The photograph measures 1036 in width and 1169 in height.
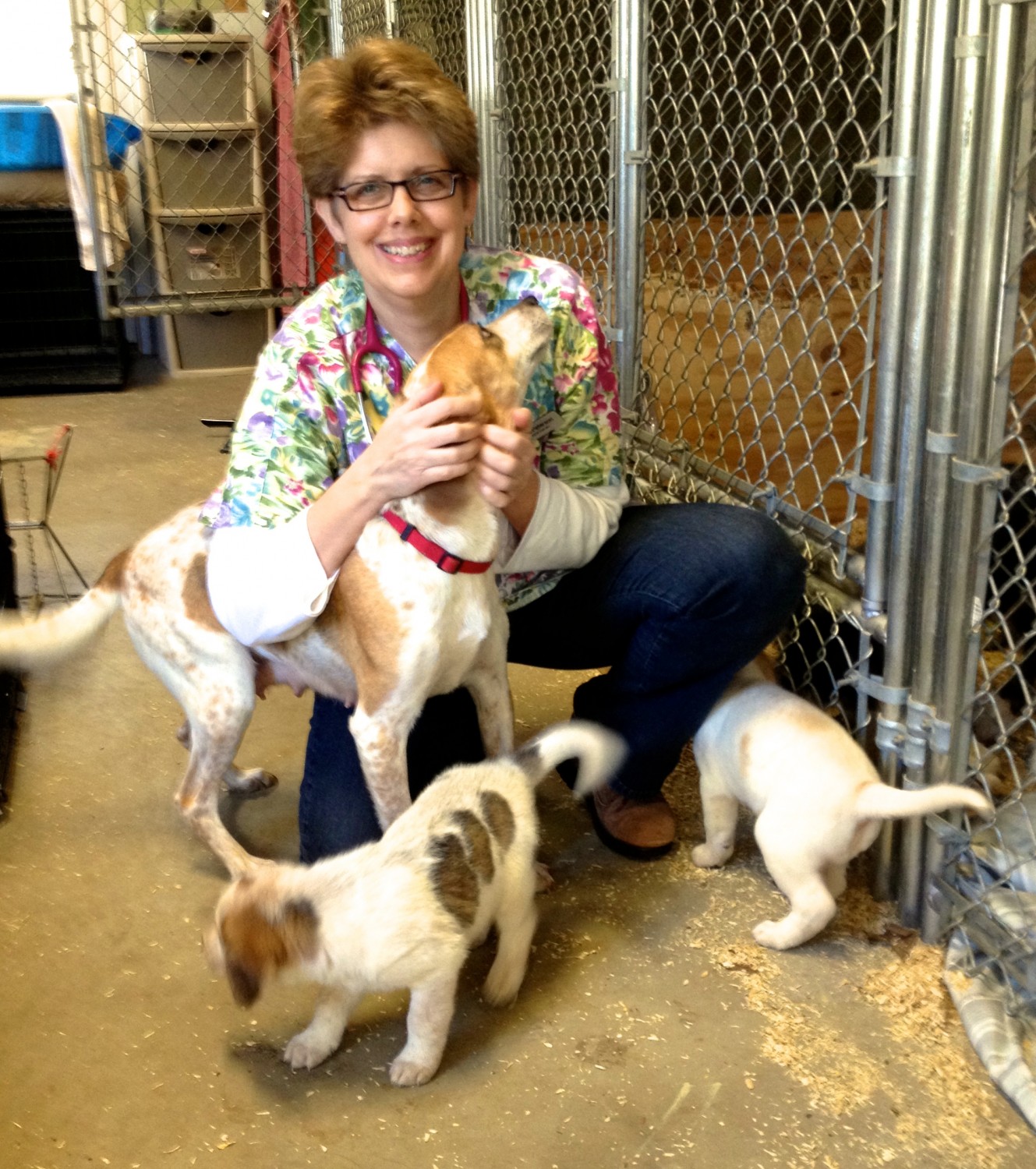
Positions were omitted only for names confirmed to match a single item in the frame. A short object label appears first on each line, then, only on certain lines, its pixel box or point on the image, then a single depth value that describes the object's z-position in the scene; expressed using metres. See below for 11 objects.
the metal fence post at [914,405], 1.60
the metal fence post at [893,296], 1.64
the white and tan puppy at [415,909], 1.53
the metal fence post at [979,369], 1.51
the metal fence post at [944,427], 1.55
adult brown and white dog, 1.76
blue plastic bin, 5.61
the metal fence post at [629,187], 2.67
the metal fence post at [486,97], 3.51
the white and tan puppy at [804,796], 1.78
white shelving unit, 5.75
